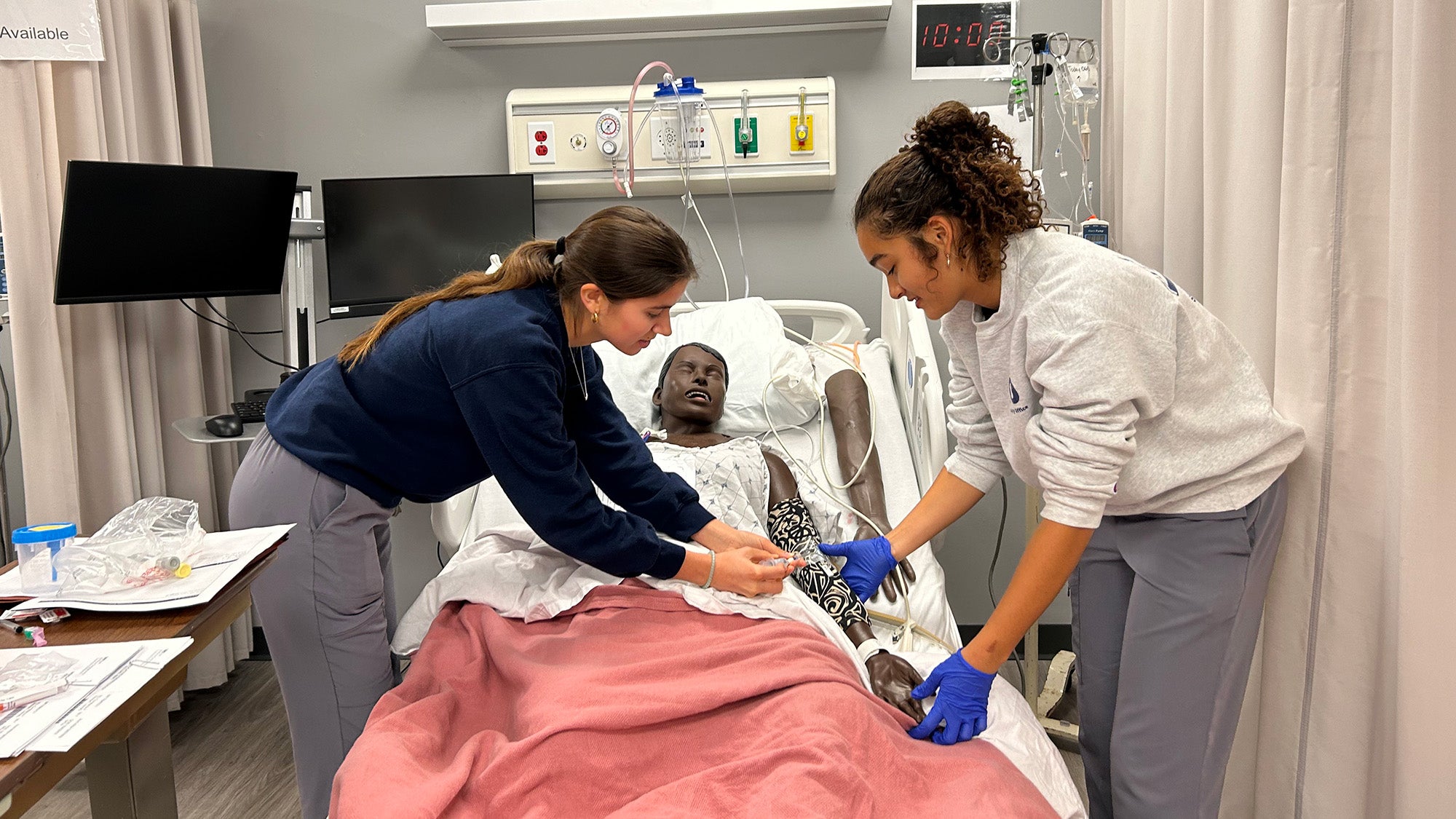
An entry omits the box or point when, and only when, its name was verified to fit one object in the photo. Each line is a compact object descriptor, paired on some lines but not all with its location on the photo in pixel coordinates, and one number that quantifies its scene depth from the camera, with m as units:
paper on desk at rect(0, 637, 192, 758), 0.97
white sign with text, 2.36
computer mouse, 2.50
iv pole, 2.30
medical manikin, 1.89
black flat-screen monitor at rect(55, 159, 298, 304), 2.31
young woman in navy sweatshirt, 1.52
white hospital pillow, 2.60
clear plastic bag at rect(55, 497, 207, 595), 1.32
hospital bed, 1.40
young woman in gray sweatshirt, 1.36
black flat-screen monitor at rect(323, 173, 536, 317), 2.73
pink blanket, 1.23
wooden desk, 1.16
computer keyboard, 2.60
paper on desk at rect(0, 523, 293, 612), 1.26
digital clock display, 2.88
